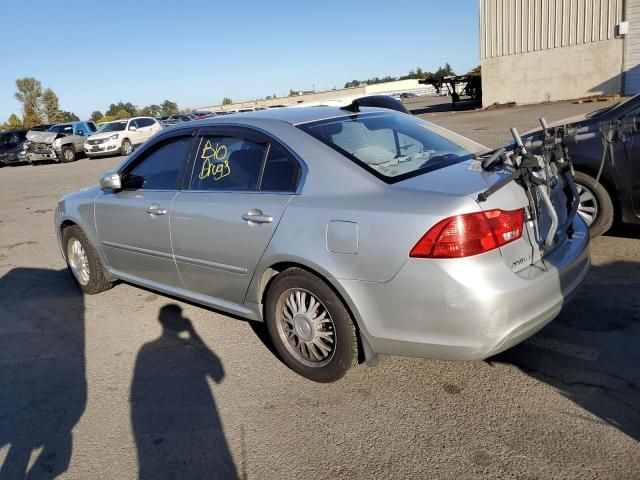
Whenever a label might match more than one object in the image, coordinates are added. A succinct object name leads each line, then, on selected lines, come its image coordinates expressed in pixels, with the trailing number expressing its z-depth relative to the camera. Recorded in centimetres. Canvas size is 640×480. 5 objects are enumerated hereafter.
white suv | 2273
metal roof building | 2514
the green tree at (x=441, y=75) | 3461
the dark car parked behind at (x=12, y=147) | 2461
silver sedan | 267
